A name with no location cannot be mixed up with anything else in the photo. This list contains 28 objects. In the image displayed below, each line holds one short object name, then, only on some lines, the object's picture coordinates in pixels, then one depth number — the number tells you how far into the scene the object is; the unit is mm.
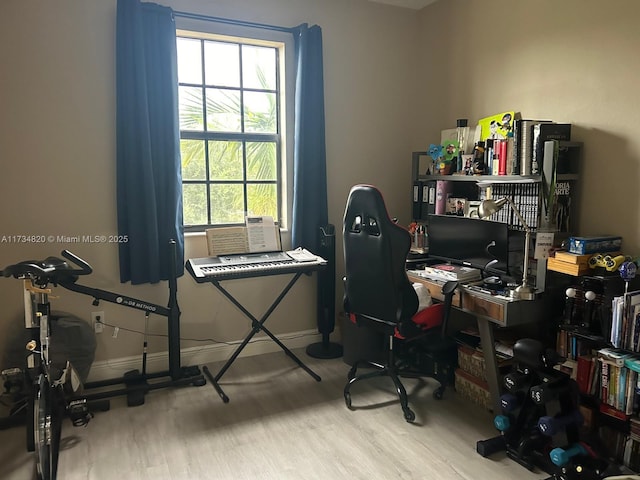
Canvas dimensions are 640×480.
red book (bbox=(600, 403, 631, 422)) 2247
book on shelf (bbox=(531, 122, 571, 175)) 2598
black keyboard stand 3086
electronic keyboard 2865
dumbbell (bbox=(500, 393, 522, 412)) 2371
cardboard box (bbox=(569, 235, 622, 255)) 2371
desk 2477
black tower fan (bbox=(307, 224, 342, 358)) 3592
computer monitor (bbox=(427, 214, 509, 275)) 2766
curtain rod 3156
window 3408
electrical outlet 3172
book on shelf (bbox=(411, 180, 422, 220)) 3598
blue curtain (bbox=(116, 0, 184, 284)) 2949
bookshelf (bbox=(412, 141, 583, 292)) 2559
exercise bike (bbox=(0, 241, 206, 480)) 2150
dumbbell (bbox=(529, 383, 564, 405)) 2150
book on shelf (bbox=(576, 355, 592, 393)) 2381
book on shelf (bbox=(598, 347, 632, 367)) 2193
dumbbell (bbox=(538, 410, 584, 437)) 2145
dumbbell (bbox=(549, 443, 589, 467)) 2115
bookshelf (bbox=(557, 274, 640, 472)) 2188
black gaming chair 2582
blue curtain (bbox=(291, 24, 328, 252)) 3471
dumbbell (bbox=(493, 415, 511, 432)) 2396
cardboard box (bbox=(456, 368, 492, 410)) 2821
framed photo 3256
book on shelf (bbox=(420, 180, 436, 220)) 3462
